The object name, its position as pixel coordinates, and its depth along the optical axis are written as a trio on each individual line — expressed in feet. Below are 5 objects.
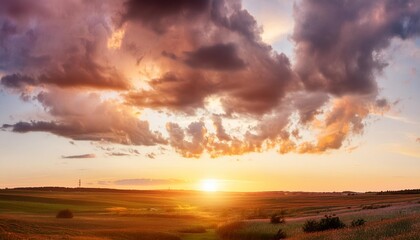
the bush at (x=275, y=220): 170.52
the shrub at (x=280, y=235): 139.03
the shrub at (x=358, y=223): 120.16
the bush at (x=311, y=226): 129.00
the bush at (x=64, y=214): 229.25
